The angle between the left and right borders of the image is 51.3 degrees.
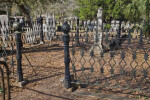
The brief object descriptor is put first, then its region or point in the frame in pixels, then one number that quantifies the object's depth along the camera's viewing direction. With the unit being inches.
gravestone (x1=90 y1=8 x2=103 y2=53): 298.4
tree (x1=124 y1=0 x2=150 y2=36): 274.7
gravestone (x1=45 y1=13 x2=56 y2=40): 459.5
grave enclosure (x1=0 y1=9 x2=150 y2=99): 169.2
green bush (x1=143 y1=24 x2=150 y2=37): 336.2
